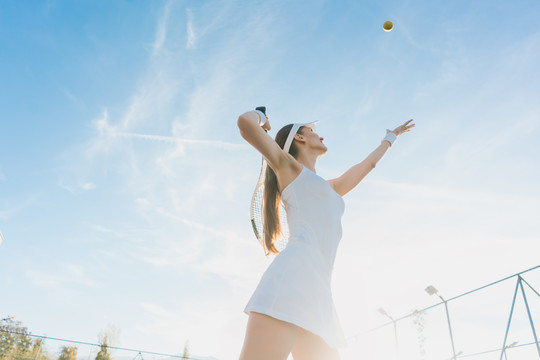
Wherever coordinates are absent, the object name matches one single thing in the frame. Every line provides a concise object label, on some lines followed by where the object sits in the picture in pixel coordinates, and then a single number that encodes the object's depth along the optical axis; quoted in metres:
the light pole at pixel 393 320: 9.24
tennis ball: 6.09
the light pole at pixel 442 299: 7.31
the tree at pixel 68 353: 11.67
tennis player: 1.38
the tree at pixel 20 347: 10.49
